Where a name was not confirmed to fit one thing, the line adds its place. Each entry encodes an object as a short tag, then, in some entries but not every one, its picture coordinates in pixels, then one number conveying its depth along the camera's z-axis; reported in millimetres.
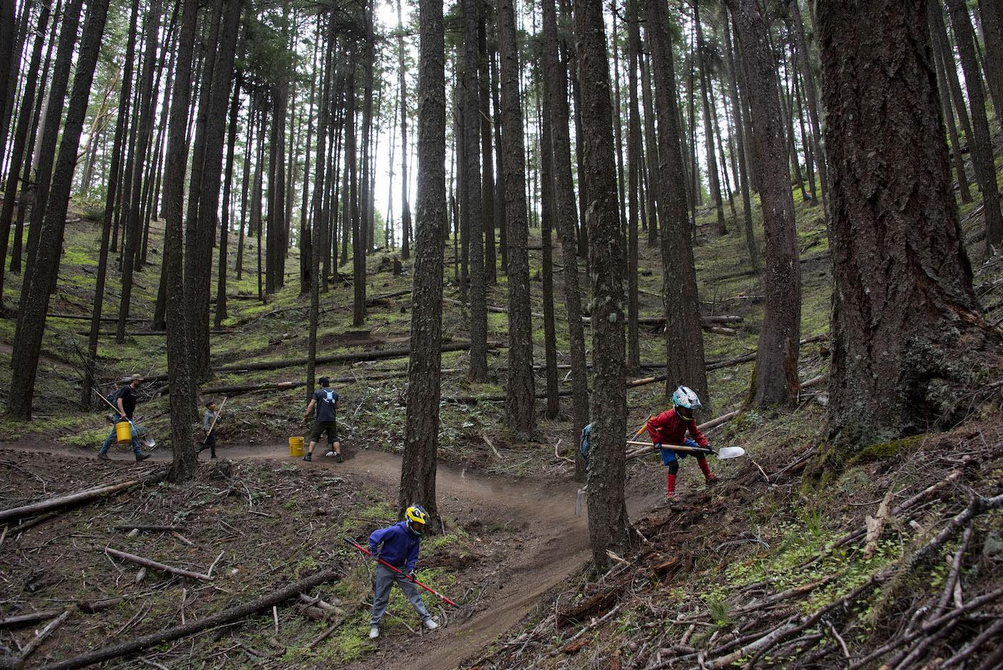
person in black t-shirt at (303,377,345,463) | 12859
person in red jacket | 7137
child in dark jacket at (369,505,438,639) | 6922
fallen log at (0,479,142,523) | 8766
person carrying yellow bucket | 11477
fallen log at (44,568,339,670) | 6457
